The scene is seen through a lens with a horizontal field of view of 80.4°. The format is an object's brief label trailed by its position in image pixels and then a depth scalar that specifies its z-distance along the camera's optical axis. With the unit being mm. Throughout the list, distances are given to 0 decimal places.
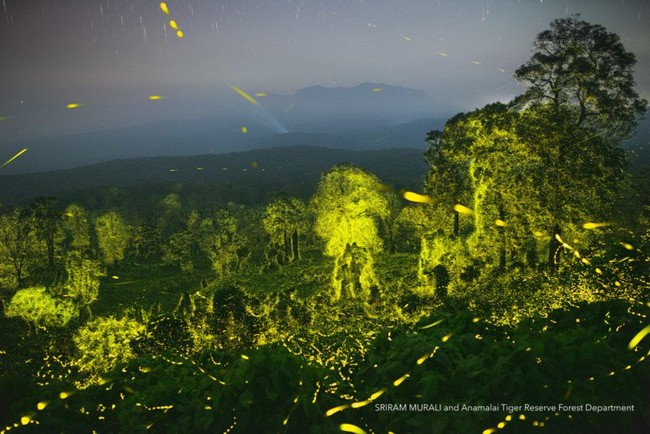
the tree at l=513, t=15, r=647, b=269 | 20703
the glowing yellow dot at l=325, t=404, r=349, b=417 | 5037
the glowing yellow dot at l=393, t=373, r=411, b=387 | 4852
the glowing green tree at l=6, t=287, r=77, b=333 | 30297
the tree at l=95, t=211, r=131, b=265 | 54938
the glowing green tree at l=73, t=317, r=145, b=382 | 15516
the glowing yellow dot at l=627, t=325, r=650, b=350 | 4996
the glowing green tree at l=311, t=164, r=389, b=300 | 24125
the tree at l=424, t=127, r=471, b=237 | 30472
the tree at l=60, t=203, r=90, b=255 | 61591
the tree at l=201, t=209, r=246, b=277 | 45062
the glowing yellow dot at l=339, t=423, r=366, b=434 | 4852
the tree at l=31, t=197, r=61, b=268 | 50562
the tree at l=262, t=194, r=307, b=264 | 45750
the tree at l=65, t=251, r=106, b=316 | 33375
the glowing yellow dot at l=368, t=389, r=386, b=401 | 4914
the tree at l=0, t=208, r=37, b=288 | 41719
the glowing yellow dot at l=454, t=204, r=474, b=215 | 26344
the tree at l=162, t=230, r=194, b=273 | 56406
